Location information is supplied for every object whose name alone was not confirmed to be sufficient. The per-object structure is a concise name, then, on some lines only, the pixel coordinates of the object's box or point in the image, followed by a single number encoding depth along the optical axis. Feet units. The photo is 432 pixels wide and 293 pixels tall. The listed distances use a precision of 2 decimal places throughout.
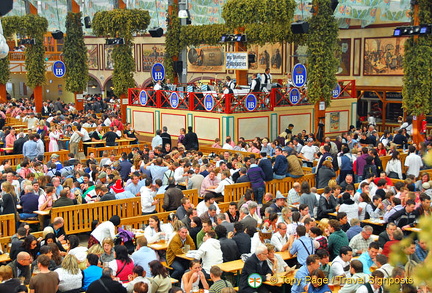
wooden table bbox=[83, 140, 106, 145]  73.08
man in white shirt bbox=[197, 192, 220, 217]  38.99
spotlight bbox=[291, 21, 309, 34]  74.28
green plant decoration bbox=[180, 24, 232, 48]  89.76
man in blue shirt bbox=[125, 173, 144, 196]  46.68
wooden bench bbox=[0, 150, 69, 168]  63.75
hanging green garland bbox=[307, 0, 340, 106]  75.82
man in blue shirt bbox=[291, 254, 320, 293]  27.20
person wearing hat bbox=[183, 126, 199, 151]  69.77
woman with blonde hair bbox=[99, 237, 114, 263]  30.35
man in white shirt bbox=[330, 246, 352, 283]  28.43
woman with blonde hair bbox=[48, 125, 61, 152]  69.82
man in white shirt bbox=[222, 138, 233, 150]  65.99
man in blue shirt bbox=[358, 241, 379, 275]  29.17
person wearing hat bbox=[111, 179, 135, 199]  44.70
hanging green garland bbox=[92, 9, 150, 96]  94.00
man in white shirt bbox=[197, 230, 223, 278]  31.19
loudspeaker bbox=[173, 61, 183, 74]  94.43
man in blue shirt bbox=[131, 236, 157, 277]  30.53
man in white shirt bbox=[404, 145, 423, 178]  54.54
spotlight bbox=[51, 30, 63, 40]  106.11
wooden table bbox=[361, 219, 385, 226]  38.73
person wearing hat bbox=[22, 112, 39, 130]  86.61
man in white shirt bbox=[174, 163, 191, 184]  50.42
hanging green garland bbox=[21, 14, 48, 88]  109.70
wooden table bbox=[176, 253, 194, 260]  32.06
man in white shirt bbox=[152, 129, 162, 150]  67.16
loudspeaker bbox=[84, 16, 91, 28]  104.84
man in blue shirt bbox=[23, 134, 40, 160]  62.18
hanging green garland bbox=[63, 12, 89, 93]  106.11
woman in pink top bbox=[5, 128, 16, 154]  67.97
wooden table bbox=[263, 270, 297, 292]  28.91
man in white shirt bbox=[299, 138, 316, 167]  60.80
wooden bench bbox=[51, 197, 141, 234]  41.55
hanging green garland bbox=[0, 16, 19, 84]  108.79
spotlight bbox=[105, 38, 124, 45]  95.39
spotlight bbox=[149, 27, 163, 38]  93.30
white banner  79.25
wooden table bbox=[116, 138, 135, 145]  76.96
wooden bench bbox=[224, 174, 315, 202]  48.26
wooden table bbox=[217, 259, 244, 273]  30.42
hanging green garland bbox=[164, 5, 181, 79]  94.12
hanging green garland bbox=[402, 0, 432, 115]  69.31
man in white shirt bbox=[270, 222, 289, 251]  33.40
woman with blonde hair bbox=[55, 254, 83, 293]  27.66
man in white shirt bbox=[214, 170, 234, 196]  48.32
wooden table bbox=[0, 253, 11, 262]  32.53
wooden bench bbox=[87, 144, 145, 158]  69.87
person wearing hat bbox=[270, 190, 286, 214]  39.45
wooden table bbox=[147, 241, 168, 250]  34.19
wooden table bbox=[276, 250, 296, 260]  32.27
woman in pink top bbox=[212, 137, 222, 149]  69.43
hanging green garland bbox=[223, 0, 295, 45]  74.33
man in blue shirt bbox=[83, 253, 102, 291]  28.22
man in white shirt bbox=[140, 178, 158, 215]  43.83
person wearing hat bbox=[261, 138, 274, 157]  63.05
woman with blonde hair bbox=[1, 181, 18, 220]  39.27
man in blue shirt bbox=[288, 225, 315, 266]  31.35
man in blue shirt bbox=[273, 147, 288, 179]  51.88
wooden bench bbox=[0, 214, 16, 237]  38.65
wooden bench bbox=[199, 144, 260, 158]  62.47
